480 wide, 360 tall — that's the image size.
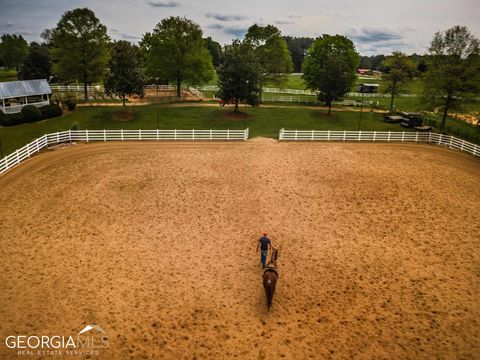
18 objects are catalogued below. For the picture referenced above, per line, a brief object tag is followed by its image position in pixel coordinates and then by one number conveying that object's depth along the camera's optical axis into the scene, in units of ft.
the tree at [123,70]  121.80
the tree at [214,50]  369.44
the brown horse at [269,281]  40.86
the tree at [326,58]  146.92
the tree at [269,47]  173.88
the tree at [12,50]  263.29
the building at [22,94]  123.44
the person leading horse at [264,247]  49.14
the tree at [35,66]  183.42
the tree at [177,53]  158.92
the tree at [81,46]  136.56
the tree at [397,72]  161.58
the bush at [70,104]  136.98
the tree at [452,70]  112.37
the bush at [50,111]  127.00
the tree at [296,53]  446.19
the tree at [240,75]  131.69
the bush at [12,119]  118.37
